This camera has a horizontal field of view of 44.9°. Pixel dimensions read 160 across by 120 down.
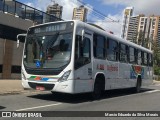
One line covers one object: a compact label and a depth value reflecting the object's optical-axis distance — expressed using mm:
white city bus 7339
